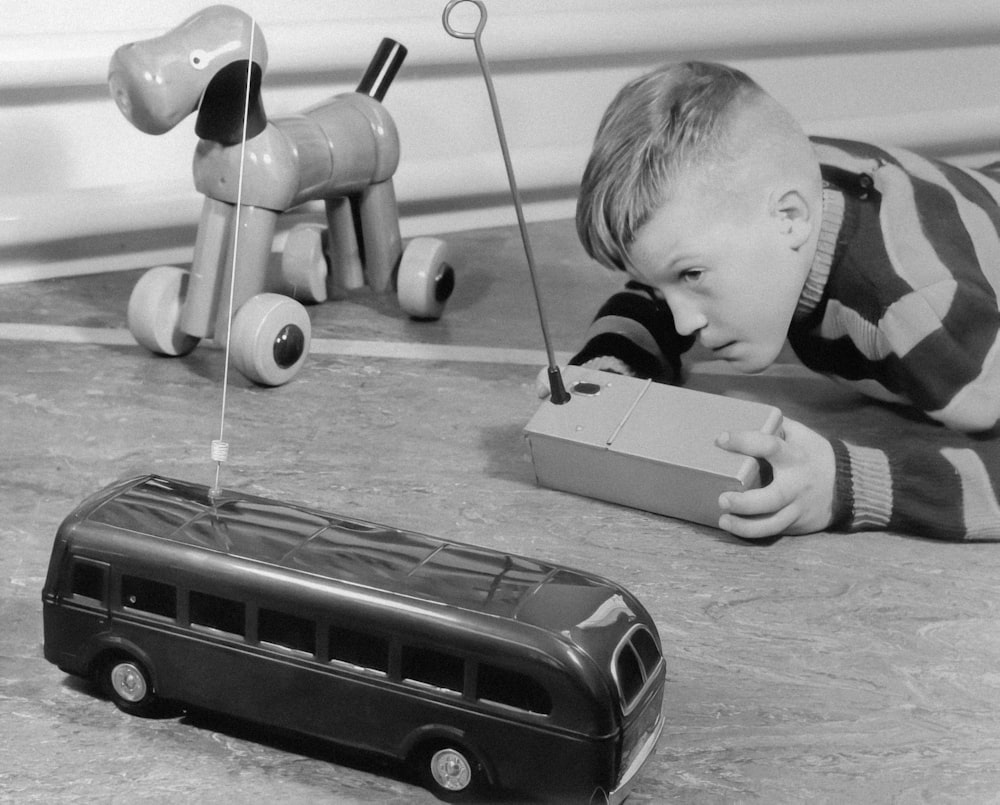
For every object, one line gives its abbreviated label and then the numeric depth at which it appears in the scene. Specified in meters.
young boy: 1.93
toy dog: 2.06
